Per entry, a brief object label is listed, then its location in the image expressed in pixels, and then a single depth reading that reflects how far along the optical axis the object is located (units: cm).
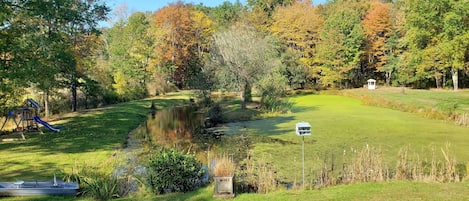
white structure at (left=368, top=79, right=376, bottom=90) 4242
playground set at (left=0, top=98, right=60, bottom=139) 1561
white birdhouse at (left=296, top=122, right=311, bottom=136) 855
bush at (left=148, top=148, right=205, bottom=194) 826
